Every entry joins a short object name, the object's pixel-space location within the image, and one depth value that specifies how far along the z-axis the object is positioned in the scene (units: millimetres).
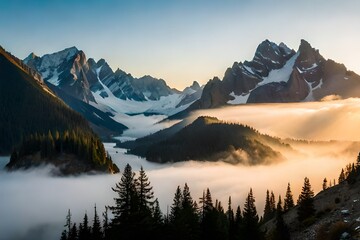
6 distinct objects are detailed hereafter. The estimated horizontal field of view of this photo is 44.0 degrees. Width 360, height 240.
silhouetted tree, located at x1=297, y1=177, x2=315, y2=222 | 76969
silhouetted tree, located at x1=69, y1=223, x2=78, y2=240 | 93000
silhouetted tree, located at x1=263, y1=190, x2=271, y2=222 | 148175
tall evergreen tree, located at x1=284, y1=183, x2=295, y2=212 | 124969
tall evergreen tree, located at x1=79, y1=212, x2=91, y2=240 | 81625
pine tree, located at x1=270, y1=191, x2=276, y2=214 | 172325
